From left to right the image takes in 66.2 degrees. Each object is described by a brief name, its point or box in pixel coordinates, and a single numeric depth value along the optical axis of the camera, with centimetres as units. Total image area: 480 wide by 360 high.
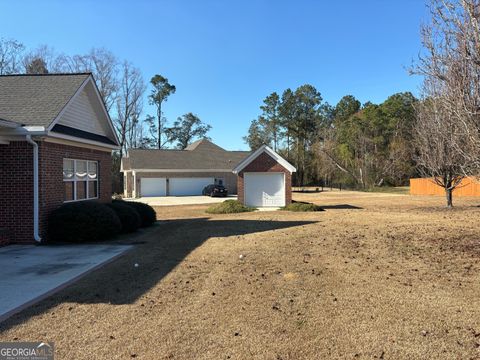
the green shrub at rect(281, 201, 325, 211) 2161
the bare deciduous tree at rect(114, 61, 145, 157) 5266
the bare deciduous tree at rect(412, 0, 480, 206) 748
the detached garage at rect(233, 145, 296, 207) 2392
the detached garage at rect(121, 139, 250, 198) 3947
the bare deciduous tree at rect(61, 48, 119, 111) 4441
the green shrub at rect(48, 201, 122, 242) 1090
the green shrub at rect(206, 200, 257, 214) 2177
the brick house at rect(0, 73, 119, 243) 1058
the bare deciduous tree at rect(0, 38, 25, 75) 3356
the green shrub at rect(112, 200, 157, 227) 1511
